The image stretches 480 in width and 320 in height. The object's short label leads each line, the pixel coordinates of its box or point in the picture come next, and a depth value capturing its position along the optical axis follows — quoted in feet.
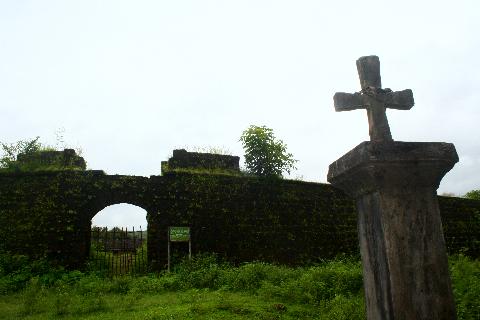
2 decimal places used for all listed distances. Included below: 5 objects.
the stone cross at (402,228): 8.23
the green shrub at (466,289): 16.70
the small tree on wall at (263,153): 40.91
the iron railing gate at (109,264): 33.47
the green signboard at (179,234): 35.12
